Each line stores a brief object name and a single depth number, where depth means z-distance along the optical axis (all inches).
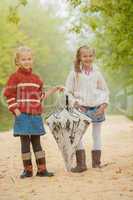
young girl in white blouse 430.3
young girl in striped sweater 403.5
